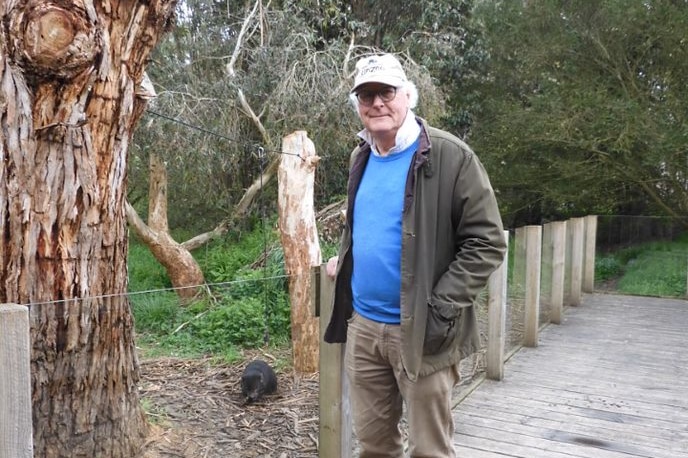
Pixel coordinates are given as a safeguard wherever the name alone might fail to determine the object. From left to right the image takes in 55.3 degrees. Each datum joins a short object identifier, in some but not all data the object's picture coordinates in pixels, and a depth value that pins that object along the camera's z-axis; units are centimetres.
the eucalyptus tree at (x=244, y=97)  850
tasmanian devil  307
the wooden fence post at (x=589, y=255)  869
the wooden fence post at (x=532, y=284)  557
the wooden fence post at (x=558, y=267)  645
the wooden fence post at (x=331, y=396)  284
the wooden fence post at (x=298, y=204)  503
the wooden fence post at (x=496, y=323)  479
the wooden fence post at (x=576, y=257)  752
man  221
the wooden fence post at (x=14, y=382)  157
